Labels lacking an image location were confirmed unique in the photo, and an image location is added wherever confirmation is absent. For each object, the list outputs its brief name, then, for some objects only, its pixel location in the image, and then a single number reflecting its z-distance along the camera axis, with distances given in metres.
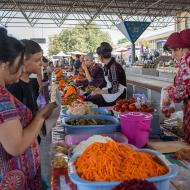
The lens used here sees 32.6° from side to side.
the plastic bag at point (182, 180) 1.47
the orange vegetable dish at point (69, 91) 4.29
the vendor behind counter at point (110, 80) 3.85
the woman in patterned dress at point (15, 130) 1.27
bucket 1.94
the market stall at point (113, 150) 1.26
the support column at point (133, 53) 8.69
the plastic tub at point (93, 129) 2.21
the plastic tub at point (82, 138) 1.92
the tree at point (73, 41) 36.03
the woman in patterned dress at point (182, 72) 2.32
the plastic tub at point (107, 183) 1.19
